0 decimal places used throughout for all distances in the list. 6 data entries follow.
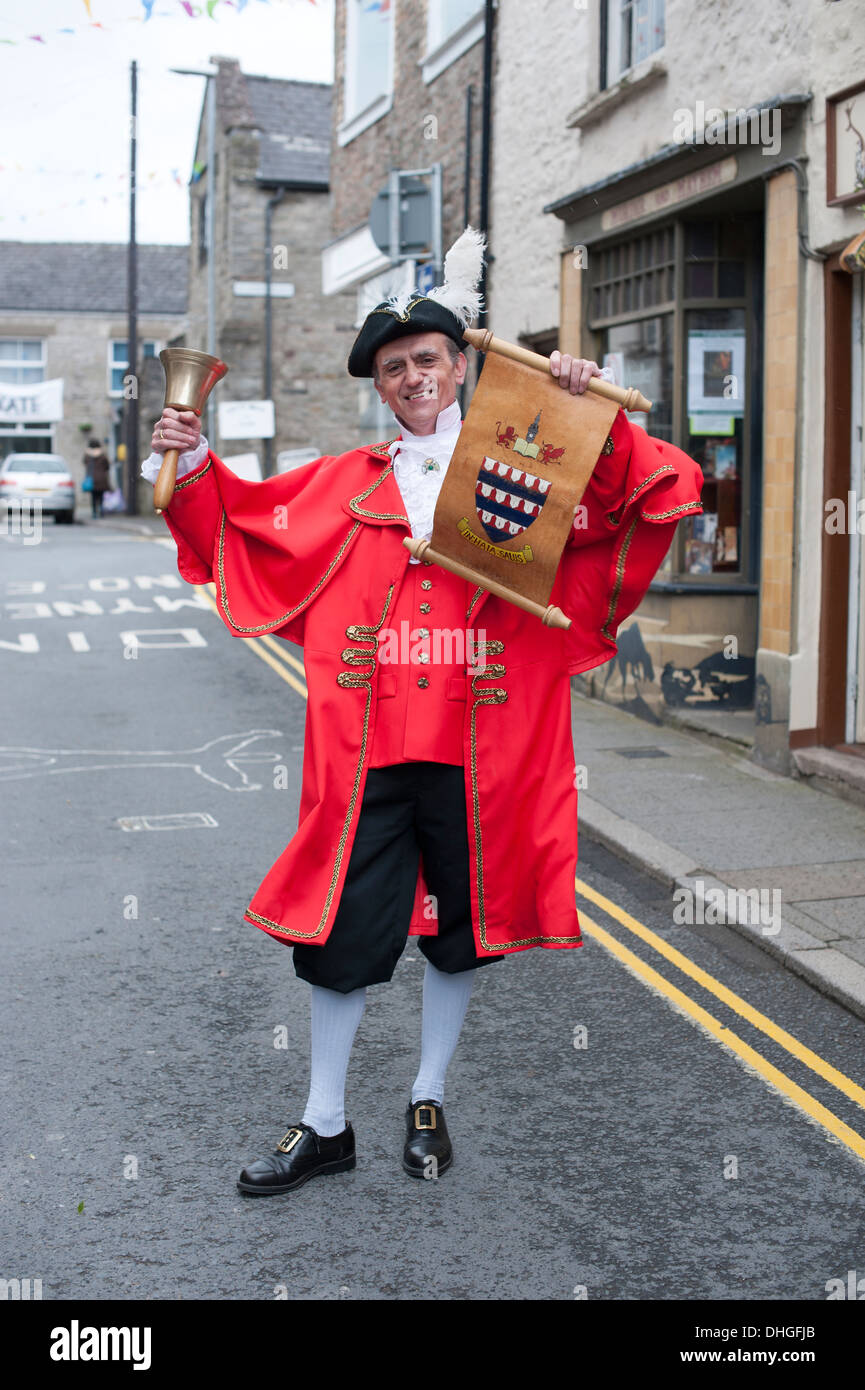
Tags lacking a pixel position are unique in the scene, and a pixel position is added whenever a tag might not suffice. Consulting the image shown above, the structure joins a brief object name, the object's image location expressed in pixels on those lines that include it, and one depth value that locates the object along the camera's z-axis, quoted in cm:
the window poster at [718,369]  973
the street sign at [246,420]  2470
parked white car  3225
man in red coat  354
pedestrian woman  3406
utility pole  3269
